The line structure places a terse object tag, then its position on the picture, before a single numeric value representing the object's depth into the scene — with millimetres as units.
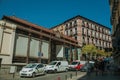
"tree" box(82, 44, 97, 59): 28532
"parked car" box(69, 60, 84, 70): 15275
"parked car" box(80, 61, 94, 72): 14740
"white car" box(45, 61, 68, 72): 12452
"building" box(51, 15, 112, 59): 31150
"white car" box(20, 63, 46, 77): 9598
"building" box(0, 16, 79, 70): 12317
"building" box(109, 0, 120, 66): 14056
